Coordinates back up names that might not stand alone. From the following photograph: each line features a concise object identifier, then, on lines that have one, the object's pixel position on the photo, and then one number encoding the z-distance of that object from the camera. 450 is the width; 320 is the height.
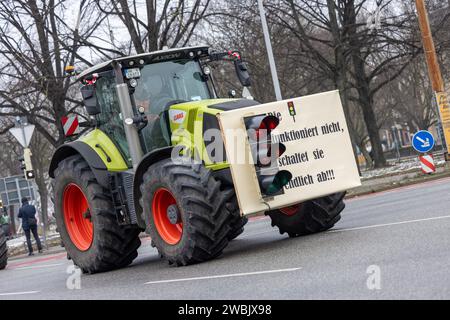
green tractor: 11.58
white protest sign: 11.51
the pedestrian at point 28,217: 29.05
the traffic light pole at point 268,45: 28.99
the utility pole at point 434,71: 27.48
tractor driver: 12.93
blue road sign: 25.11
